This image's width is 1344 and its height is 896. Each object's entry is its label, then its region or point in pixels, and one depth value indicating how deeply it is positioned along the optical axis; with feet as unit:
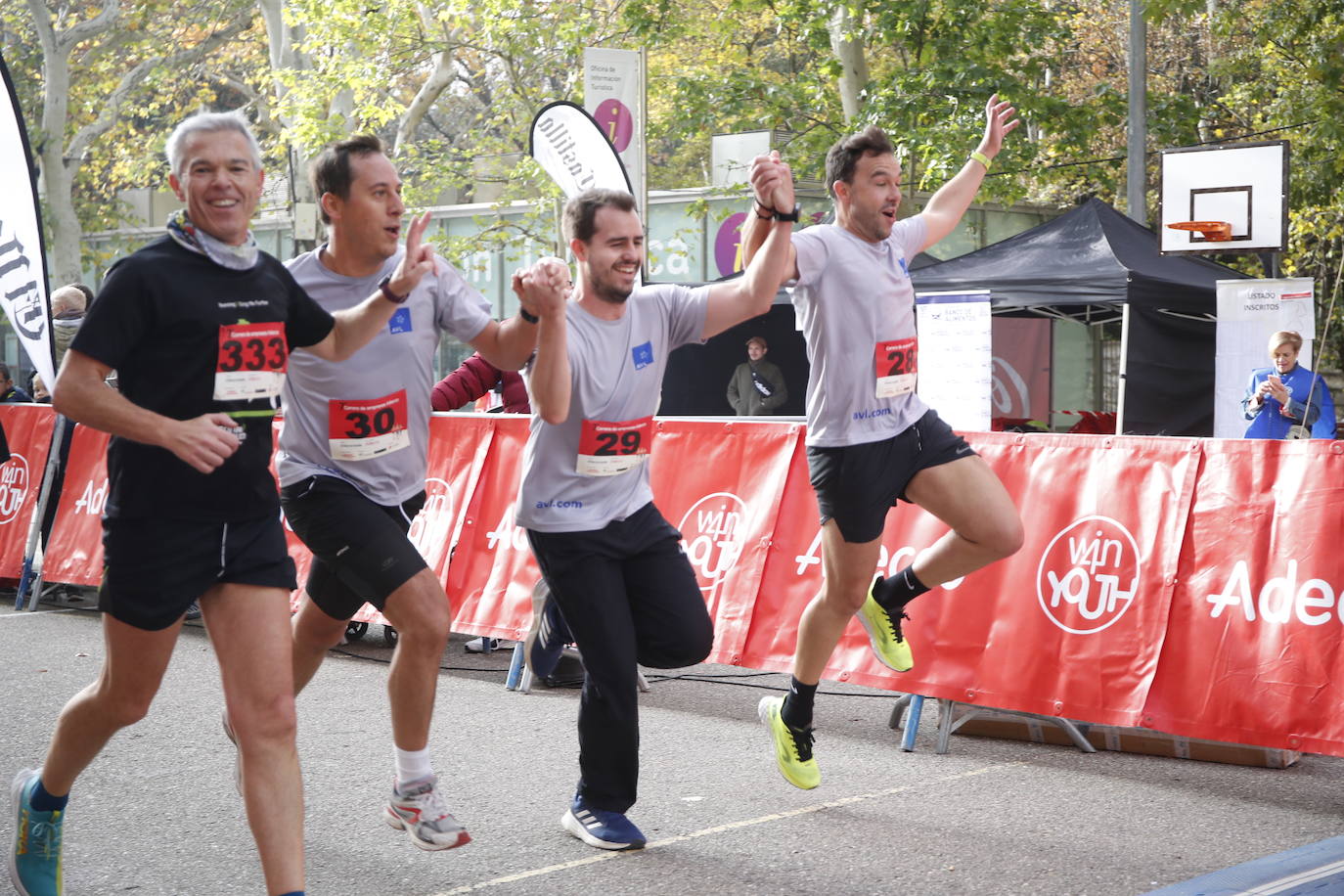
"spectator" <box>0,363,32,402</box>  40.52
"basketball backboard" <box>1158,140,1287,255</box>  49.70
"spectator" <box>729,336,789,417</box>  57.88
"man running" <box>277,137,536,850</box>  14.66
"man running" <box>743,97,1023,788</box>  17.38
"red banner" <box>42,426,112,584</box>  35.42
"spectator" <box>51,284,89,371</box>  33.76
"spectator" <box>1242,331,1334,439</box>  41.55
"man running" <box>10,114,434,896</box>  11.54
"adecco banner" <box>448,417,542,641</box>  27.35
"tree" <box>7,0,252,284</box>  84.94
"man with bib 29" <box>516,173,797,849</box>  15.28
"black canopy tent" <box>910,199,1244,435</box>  50.55
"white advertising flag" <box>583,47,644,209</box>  46.93
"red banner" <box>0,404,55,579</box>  37.24
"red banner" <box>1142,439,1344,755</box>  18.13
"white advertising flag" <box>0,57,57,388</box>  30.86
